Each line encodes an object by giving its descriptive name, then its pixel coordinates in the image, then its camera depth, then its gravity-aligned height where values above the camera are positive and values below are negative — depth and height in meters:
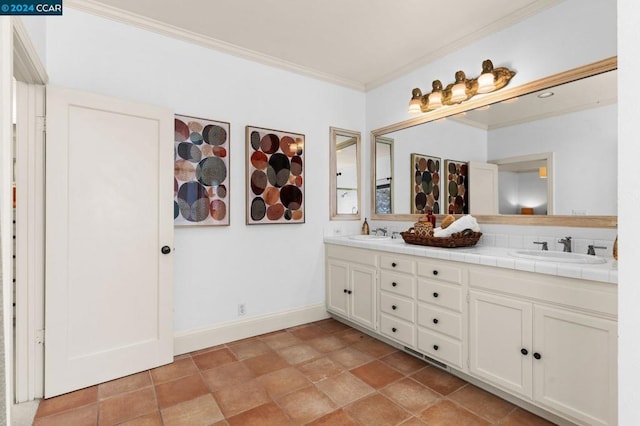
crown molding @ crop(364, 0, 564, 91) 2.29 +1.47
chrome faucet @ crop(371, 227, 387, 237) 3.50 -0.19
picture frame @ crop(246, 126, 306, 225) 3.00 +0.36
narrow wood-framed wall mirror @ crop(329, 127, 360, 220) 3.57 +0.45
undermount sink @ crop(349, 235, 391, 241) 3.24 -0.25
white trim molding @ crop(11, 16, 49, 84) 1.58 +0.87
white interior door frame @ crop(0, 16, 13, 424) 1.00 +0.23
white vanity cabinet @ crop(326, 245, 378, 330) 2.92 -0.69
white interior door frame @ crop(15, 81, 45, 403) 2.02 -0.18
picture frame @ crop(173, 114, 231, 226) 2.65 +0.36
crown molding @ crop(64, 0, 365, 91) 2.31 +1.49
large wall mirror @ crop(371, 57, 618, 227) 2.04 +0.46
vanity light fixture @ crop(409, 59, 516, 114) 2.50 +1.06
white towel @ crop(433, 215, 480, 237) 2.47 -0.10
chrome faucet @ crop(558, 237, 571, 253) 2.12 -0.20
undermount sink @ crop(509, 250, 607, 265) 1.82 -0.27
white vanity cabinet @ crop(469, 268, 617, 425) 1.57 -0.70
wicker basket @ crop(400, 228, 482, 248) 2.43 -0.21
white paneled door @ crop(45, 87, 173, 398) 2.09 -0.18
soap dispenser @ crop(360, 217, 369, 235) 3.66 -0.17
